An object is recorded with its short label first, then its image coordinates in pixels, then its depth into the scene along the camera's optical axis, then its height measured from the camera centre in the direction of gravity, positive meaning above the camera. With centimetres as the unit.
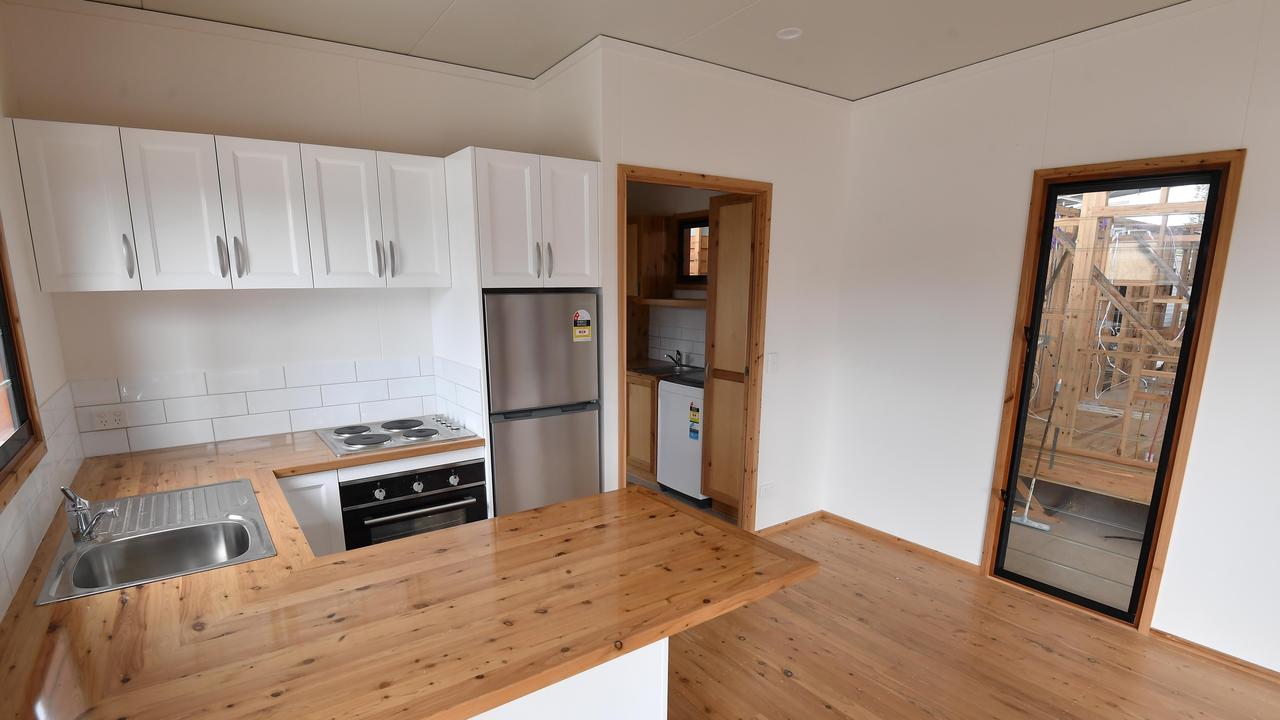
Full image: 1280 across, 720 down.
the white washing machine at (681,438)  417 -121
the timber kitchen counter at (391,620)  107 -79
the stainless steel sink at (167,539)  171 -84
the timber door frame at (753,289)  297 -7
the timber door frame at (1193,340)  239 -24
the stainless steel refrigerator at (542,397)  267 -60
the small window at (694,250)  482 +22
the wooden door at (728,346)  370 -47
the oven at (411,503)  256 -107
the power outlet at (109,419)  248 -65
